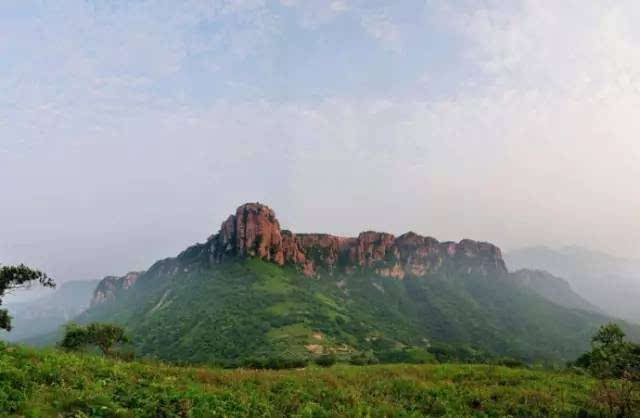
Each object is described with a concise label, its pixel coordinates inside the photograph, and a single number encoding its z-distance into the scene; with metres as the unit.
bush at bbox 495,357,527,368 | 46.74
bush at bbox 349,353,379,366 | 65.00
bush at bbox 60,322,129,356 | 50.28
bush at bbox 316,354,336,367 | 53.78
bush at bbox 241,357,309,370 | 41.59
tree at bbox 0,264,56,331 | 31.23
